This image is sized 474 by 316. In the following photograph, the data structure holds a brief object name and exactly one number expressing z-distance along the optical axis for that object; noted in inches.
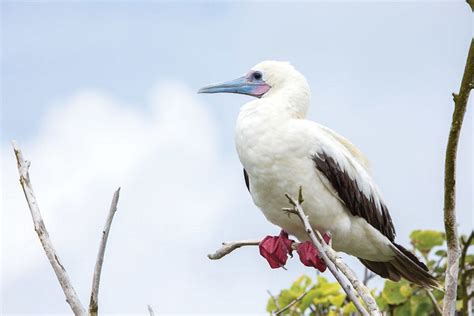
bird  405.4
